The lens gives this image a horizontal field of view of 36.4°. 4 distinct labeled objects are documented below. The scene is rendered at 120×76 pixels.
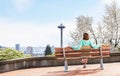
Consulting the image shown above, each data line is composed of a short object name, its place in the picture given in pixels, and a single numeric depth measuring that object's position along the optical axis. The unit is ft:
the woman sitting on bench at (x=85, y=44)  21.98
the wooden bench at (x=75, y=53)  21.77
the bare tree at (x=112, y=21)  79.55
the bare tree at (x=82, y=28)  83.03
